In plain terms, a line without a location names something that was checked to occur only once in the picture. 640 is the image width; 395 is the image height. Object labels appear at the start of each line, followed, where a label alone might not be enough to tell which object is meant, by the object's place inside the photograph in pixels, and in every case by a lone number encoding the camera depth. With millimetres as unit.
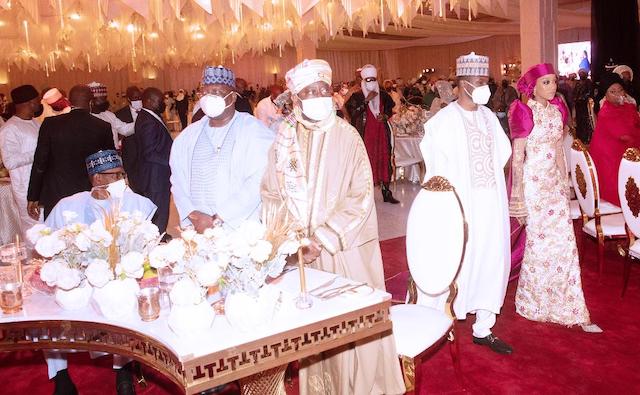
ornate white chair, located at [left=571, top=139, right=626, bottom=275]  4422
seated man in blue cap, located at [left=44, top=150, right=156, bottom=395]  2930
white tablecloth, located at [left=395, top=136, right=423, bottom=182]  9391
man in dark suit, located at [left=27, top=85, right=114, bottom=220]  4609
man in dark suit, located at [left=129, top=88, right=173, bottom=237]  5289
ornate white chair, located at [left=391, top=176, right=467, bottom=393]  2863
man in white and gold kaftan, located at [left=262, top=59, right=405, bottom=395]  2662
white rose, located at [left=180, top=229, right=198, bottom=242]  2070
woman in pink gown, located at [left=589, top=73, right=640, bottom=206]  5945
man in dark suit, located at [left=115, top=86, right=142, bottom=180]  6531
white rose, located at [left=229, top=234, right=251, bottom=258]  1896
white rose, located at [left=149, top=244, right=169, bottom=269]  2073
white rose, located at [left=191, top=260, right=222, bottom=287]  1870
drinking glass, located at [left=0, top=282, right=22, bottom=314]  2268
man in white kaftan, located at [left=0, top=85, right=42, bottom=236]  5574
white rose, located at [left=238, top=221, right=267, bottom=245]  1914
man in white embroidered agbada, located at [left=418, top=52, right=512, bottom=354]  3547
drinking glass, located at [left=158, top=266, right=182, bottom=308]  2195
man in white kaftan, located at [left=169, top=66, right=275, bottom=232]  3193
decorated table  1805
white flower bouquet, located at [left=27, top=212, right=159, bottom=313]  2150
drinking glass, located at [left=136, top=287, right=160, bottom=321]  2070
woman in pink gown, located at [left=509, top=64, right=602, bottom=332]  3820
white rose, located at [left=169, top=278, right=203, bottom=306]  1905
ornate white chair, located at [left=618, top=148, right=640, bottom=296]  3793
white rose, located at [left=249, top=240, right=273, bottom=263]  1896
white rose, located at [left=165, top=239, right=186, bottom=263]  2041
